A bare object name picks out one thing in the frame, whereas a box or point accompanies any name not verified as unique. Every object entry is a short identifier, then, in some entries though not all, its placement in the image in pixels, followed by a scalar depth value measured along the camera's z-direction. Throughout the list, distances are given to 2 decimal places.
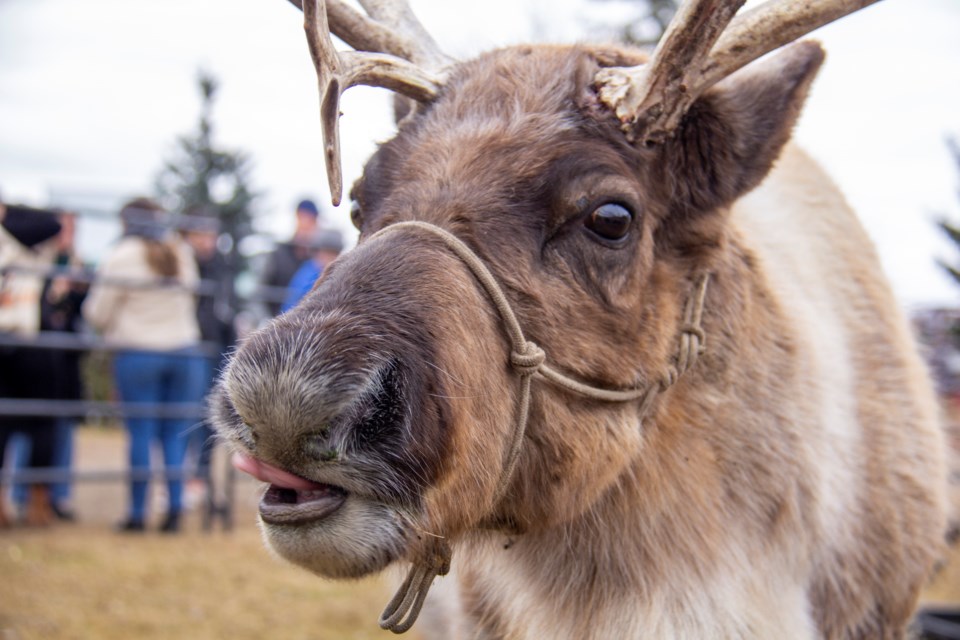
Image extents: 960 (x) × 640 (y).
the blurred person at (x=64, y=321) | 7.89
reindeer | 1.91
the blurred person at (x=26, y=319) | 7.46
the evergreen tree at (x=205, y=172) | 37.47
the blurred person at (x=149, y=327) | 7.82
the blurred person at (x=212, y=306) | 8.43
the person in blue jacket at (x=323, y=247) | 8.15
